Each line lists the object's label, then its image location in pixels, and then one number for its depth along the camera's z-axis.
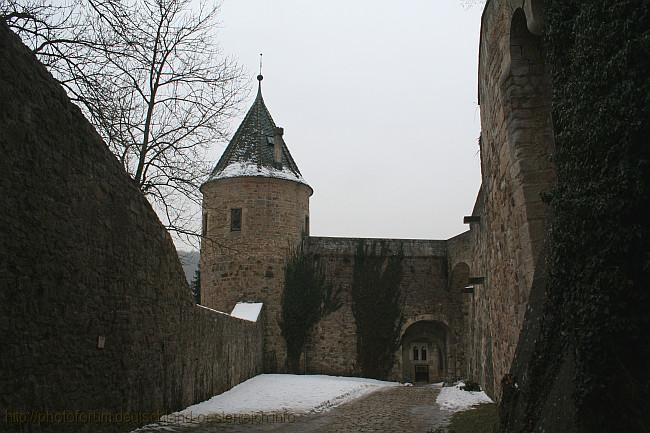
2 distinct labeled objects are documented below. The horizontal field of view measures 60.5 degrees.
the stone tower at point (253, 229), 19.31
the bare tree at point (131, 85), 6.39
